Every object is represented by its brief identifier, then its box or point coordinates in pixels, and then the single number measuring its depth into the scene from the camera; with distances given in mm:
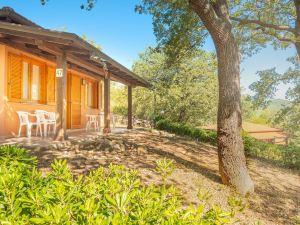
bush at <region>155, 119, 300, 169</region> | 12219
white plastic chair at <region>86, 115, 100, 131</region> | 13523
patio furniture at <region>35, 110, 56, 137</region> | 9500
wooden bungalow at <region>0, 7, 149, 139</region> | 7496
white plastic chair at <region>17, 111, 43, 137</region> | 8750
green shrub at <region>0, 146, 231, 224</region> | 1355
